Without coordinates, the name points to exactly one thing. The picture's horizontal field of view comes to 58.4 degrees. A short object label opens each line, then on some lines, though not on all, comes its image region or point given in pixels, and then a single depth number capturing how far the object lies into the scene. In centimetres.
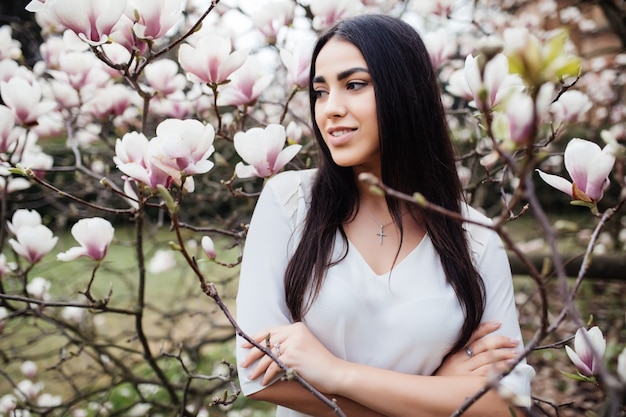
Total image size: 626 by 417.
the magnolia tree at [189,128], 57
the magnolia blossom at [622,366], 72
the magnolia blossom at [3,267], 161
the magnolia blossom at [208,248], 126
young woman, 111
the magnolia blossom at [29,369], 232
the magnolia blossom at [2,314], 178
